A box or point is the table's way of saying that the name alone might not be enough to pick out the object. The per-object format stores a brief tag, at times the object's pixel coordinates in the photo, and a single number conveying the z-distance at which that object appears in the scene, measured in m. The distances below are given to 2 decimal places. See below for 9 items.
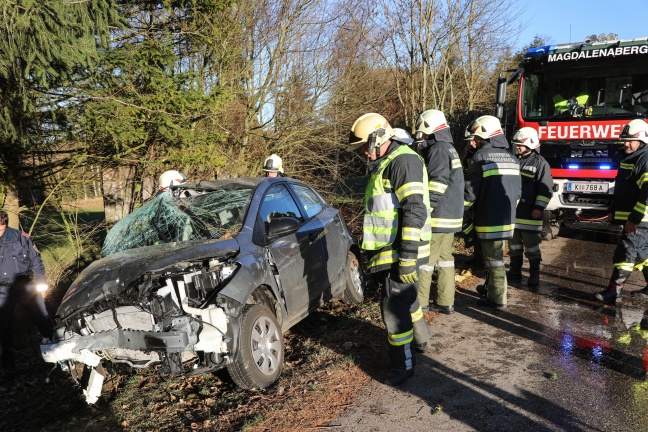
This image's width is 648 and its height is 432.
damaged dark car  3.38
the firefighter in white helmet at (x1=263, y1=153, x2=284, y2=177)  7.52
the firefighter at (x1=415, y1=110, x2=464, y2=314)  4.73
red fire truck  7.80
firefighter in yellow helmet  3.57
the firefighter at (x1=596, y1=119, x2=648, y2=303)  5.23
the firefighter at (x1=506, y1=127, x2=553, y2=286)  6.14
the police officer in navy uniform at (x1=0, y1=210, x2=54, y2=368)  5.29
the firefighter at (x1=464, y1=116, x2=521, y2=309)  5.27
